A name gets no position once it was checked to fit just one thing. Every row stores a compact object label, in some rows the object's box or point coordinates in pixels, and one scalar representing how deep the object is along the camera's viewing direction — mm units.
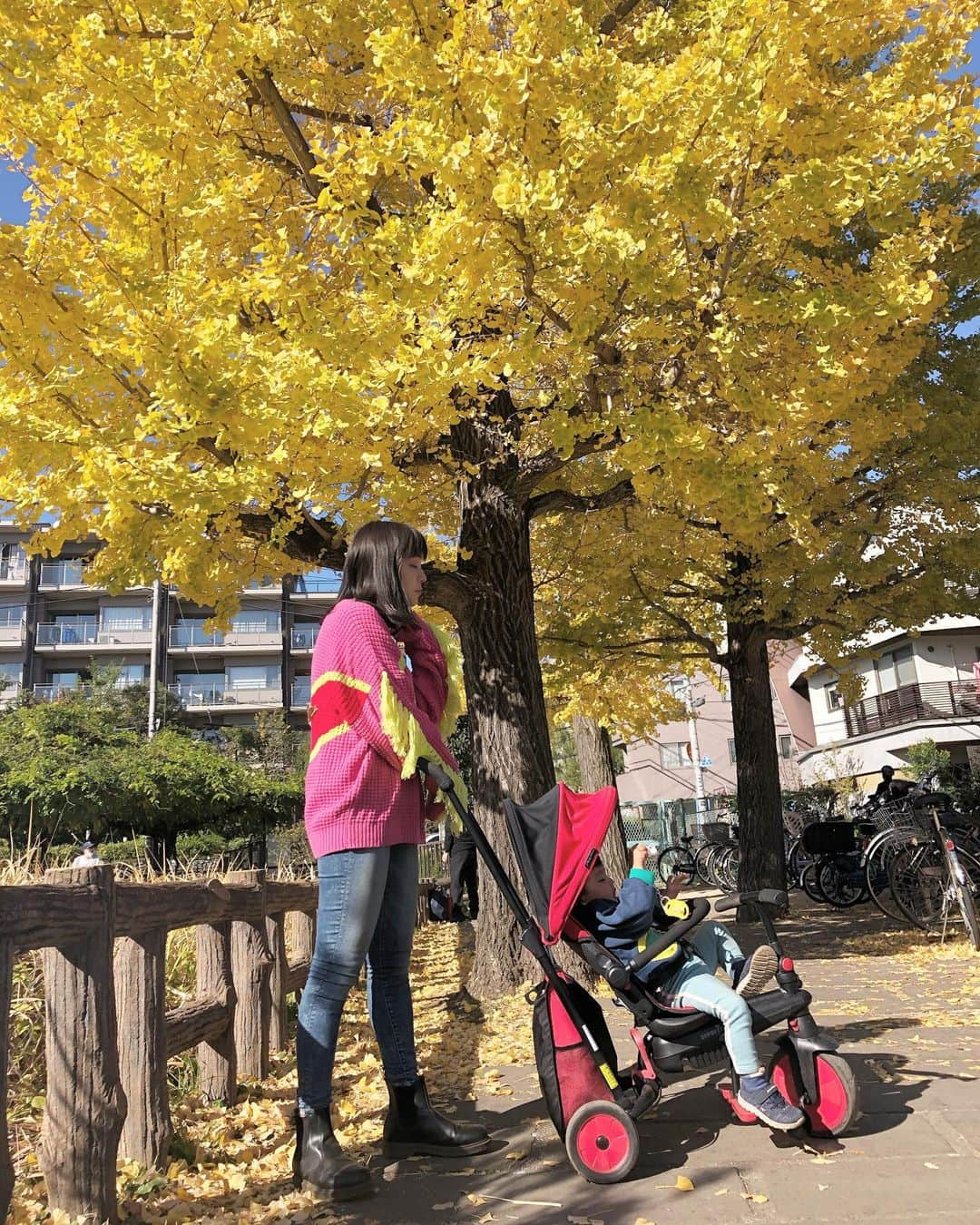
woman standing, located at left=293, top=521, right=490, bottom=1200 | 2863
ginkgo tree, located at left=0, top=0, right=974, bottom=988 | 4422
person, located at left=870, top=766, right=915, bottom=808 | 12352
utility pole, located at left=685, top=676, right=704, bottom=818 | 32638
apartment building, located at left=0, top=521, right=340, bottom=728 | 43938
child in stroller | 2953
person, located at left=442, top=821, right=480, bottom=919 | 6883
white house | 31625
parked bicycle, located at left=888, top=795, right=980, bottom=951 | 8023
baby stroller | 2822
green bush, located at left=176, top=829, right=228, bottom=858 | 22697
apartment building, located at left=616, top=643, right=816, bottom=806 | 43281
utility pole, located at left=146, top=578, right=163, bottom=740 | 28298
